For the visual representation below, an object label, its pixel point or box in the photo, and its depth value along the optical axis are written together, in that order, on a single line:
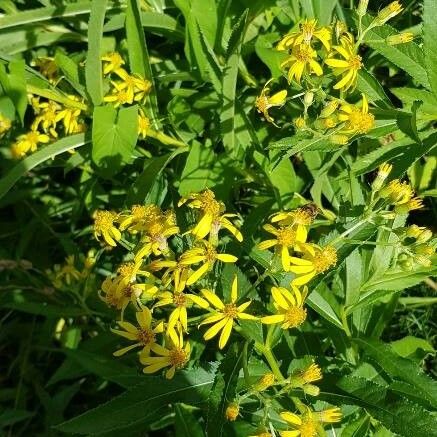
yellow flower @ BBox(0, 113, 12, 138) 0.80
